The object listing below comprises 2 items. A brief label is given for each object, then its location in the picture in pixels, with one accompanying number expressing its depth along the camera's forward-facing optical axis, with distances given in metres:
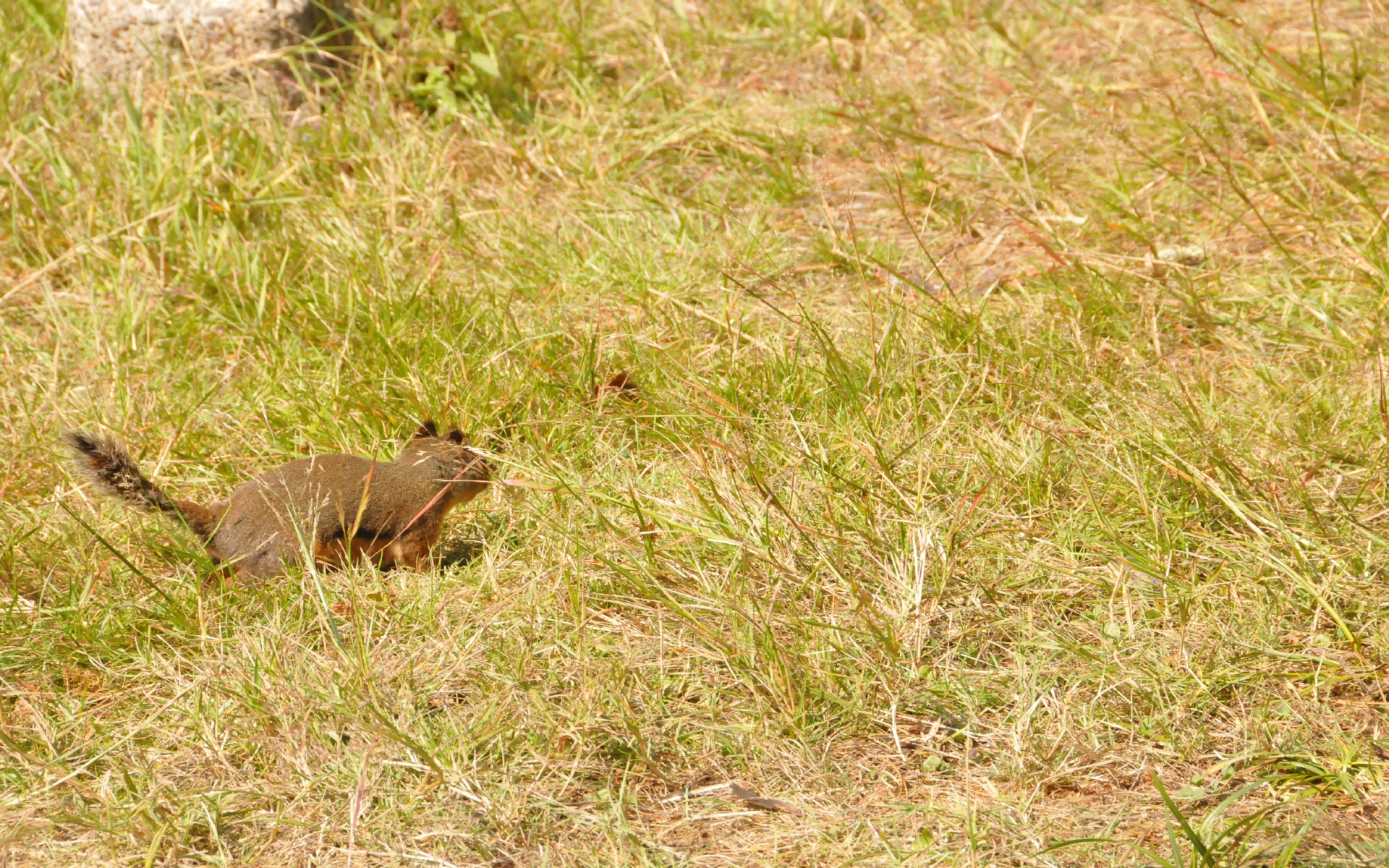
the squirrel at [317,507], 5.87
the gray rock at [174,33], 9.73
